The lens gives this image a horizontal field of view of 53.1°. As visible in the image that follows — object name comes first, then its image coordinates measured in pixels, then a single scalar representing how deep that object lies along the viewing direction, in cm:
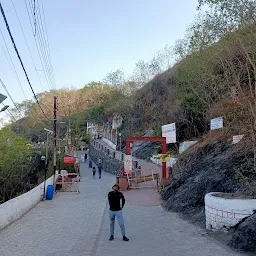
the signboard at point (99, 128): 5529
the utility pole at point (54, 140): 2017
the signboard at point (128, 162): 1707
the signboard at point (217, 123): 1467
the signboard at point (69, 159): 2455
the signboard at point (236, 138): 1146
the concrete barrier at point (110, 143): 4104
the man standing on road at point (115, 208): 655
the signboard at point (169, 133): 1673
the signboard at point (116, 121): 4367
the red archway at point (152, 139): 1658
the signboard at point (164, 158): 1620
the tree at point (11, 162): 2658
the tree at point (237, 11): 821
